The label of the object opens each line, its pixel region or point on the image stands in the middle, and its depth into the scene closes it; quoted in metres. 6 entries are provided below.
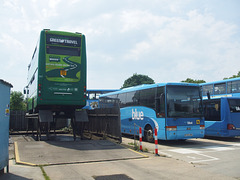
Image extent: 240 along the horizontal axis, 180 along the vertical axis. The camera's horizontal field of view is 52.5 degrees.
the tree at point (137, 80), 66.56
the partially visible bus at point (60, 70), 11.47
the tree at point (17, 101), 48.49
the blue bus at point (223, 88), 17.77
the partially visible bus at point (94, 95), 28.39
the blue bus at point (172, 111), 12.60
